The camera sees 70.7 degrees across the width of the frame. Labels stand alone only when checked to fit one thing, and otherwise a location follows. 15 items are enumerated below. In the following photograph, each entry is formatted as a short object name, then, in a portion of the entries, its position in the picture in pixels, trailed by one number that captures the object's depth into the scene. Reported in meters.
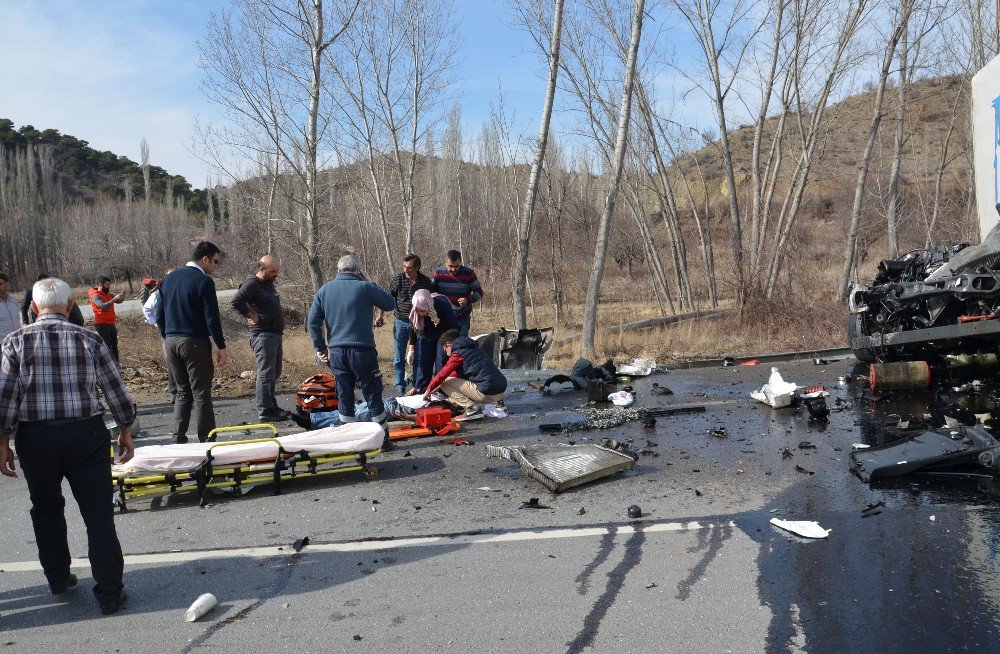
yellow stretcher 5.64
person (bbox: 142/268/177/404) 8.89
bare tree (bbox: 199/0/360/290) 13.30
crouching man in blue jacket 8.27
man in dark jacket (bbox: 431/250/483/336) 10.22
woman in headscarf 8.77
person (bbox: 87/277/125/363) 11.91
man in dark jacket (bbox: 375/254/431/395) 9.87
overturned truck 7.36
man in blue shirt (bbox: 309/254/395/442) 7.05
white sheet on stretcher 5.66
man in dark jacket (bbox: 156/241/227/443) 7.16
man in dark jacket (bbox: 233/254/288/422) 8.77
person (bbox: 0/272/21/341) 8.68
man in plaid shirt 3.87
